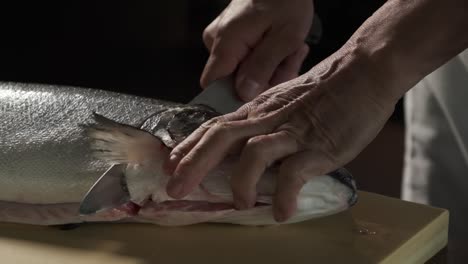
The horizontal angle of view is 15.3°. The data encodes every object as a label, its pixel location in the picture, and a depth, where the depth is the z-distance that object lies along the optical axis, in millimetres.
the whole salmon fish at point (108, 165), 1405
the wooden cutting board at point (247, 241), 1416
